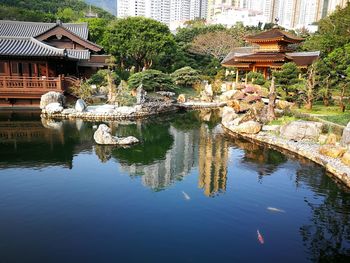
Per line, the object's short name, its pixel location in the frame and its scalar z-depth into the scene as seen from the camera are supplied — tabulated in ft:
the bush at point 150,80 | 93.66
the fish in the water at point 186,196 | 36.47
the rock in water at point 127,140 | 55.16
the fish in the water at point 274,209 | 34.01
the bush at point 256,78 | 104.12
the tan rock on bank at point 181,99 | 96.99
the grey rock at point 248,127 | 62.80
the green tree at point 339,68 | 74.64
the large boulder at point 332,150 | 46.62
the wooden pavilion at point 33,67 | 78.74
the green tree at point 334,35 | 116.78
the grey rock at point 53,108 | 74.39
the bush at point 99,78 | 101.67
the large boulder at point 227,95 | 100.58
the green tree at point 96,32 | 148.48
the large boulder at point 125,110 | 76.18
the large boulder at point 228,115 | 72.90
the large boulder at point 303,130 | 55.52
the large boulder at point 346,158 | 43.93
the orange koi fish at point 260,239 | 28.22
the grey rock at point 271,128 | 62.34
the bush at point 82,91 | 81.66
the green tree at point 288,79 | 79.20
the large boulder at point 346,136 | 47.37
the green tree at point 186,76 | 115.44
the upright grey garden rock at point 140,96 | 81.25
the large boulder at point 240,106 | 81.76
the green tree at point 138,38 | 124.88
